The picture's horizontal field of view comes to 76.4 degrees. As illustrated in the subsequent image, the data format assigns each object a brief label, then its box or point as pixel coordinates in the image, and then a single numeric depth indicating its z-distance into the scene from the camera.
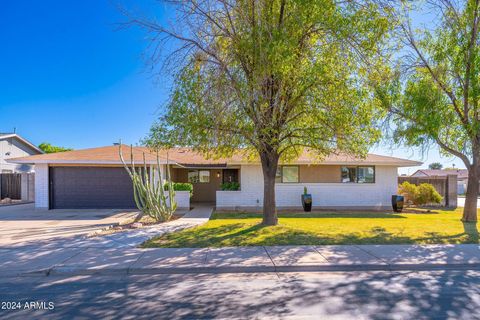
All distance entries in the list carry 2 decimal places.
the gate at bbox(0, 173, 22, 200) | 21.66
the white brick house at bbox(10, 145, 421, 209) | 16.47
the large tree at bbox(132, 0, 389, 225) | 8.87
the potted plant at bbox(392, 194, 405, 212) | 16.70
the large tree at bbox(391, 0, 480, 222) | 11.20
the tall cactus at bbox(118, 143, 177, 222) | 12.21
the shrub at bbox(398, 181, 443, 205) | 19.11
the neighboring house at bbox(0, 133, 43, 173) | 24.92
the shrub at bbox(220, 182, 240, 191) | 17.29
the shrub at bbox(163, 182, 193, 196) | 16.80
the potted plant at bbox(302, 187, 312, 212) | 16.36
